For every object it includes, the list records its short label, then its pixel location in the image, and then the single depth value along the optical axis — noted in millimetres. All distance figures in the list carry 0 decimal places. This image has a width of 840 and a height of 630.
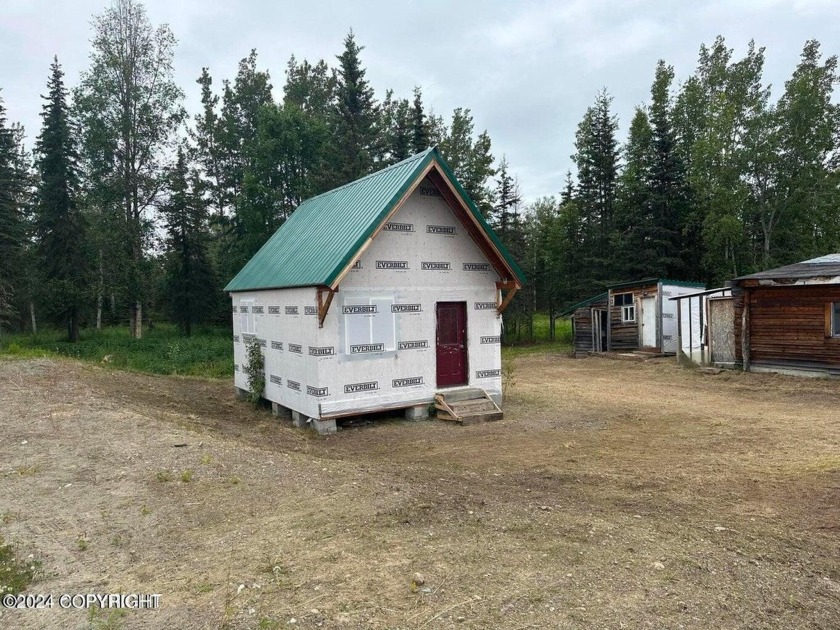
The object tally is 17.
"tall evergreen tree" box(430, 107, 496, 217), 38094
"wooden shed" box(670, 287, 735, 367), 20828
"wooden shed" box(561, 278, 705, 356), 24844
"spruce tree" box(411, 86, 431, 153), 32625
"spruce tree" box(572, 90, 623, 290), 38156
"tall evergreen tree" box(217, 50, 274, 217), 43031
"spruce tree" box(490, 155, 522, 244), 36562
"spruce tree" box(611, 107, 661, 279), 32375
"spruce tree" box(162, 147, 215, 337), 34312
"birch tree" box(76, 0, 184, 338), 31047
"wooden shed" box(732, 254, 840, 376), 17406
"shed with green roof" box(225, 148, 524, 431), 11469
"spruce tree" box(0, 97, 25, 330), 28688
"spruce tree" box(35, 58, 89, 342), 29438
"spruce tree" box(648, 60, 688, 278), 31891
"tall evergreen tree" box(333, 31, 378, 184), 32531
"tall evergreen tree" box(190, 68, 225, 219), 43188
